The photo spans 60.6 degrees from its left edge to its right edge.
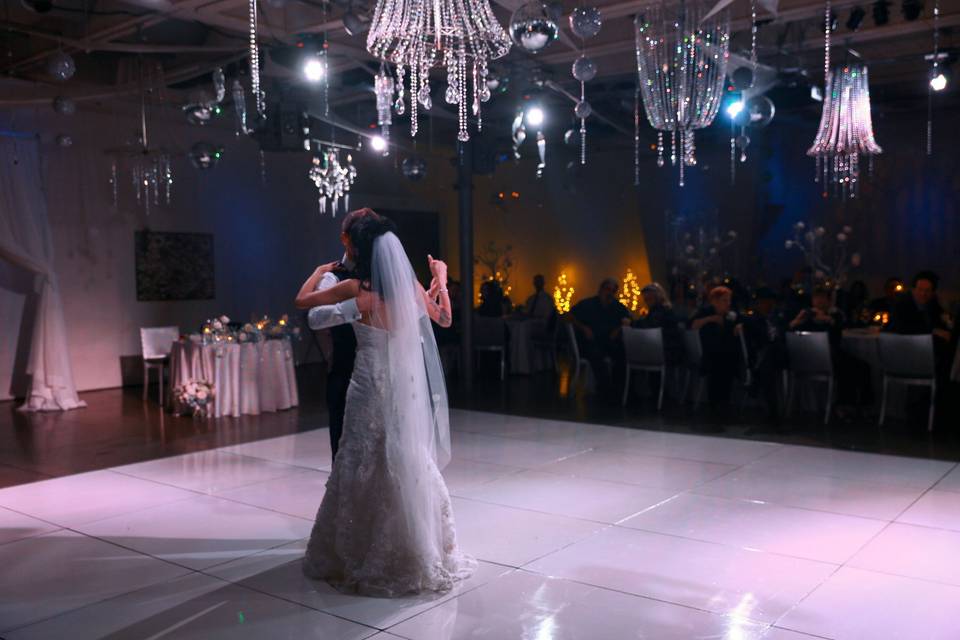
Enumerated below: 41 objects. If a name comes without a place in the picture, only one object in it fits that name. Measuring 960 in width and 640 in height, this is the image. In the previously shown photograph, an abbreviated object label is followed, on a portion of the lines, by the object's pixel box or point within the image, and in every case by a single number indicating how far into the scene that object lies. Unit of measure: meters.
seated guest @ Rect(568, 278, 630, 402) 9.77
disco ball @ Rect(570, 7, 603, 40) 4.86
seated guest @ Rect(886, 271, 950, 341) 7.68
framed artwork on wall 11.11
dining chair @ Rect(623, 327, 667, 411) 8.81
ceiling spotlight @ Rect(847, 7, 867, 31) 7.39
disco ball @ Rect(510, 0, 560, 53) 4.46
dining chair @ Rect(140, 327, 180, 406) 9.86
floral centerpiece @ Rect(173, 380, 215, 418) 8.30
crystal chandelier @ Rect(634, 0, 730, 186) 4.43
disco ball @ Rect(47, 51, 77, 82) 6.23
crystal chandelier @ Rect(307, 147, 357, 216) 9.52
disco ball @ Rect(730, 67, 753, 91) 6.73
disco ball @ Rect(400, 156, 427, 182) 8.98
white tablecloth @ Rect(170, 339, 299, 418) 8.48
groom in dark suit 3.95
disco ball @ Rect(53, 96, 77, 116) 7.74
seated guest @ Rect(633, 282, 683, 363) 9.16
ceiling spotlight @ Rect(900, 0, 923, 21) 7.16
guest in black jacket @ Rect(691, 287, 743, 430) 8.44
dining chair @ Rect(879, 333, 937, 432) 7.39
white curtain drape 9.19
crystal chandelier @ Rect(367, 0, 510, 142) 3.64
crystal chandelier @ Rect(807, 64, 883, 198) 6.11
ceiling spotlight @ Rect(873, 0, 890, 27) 7.34
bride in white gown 3.69
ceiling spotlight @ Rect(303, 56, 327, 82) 7.04
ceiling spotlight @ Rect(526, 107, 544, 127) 8.30
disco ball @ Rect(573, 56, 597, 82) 5.82
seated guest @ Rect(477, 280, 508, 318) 12.42
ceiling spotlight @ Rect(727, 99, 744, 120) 7.61
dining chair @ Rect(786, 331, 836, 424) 7.92
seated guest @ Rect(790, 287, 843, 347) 8.17
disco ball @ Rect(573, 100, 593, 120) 6.91
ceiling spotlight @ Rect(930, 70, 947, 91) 7.36
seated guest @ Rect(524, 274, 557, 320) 12.91
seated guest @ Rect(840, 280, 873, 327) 11.00
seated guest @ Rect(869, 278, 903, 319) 9.65
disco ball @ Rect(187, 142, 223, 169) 8.38
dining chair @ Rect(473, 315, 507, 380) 11.60
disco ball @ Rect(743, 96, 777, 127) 7.33
